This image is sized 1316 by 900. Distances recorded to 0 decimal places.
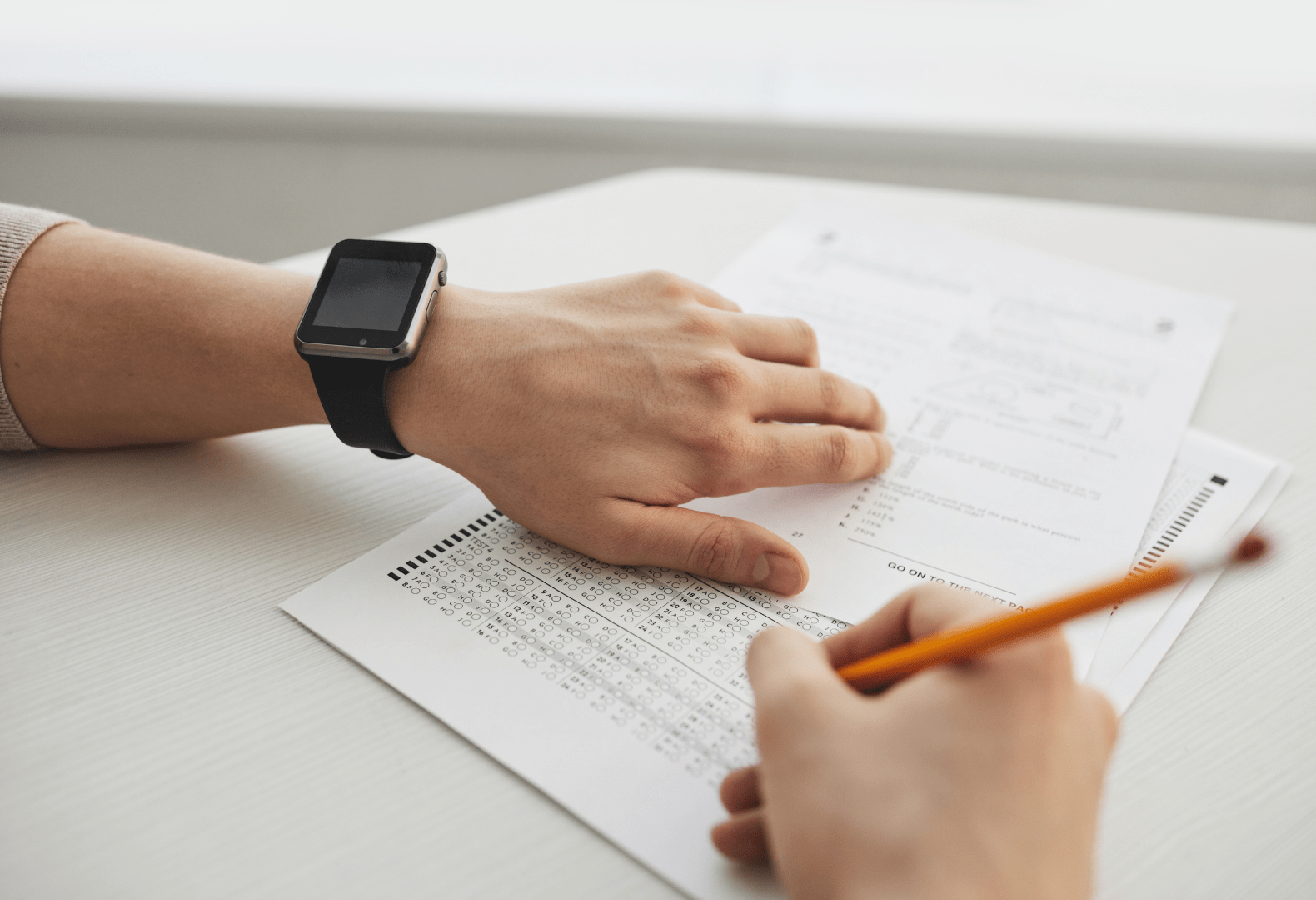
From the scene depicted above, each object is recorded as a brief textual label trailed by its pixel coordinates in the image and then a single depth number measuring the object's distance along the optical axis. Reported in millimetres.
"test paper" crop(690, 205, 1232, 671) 581
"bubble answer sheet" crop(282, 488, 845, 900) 420
